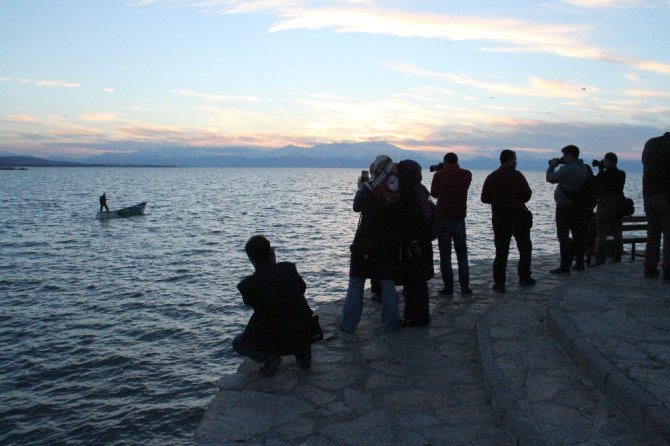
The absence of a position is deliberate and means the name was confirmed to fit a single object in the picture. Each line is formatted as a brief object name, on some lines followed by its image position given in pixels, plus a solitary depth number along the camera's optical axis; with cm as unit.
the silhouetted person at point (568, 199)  905
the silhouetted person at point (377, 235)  619
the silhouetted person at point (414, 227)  653
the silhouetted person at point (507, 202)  804
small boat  4034
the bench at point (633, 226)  1128
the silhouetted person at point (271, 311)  545
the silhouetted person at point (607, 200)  977
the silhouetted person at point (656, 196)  750
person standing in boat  4172
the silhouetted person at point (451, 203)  823
